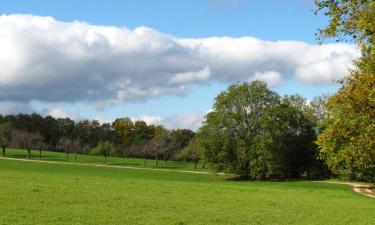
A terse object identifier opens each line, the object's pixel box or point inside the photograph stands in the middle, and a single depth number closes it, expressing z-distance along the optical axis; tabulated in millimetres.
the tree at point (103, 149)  151788
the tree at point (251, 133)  84625
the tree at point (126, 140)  168050
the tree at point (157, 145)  142125
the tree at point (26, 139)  136012
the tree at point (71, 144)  158475
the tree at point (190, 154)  127938
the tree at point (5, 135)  132838
